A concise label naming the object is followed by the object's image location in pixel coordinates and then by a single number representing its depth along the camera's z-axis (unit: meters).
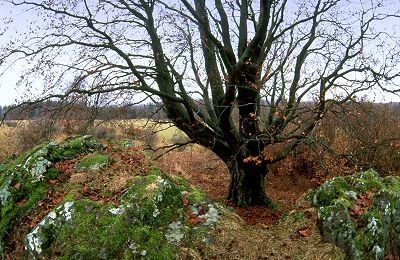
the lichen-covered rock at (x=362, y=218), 6.37
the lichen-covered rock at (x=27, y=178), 7.46
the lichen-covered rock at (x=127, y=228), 6.17
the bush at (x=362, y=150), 15.74
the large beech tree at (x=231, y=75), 9.05
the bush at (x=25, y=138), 22.14
